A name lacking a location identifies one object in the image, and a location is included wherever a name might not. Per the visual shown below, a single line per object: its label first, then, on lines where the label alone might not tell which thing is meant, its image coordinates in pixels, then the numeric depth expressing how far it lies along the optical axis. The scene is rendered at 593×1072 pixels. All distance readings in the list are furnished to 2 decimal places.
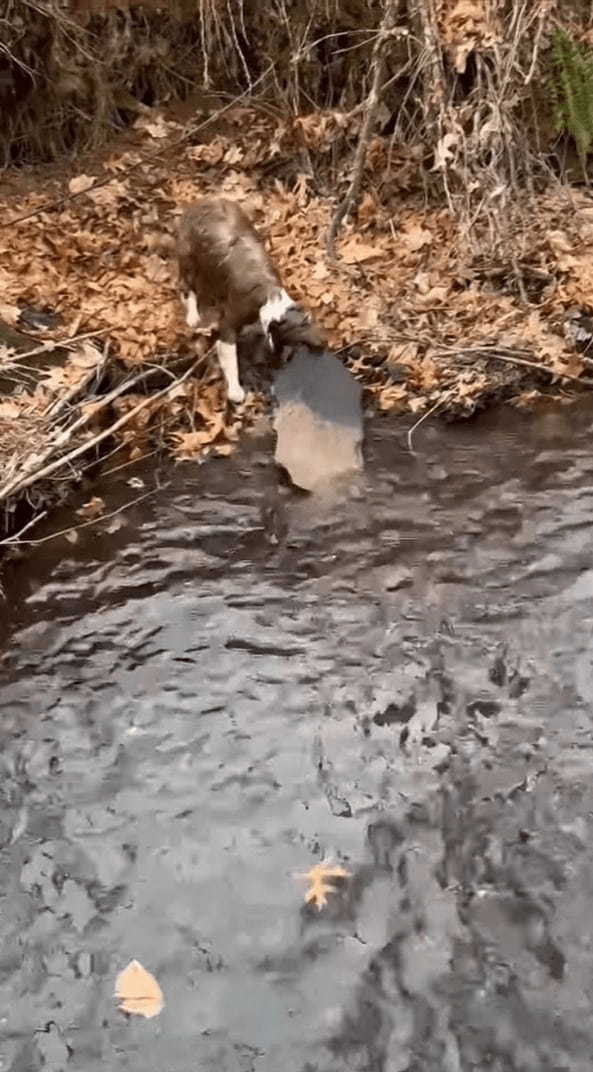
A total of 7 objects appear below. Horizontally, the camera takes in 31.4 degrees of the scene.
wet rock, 7.23
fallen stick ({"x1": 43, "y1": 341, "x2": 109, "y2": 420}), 7.33
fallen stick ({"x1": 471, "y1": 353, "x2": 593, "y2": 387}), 7.66
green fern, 8.58
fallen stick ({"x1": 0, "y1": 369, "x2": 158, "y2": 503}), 6.72
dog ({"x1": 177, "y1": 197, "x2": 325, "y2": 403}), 7.48
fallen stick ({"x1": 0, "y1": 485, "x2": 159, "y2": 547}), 6.69
